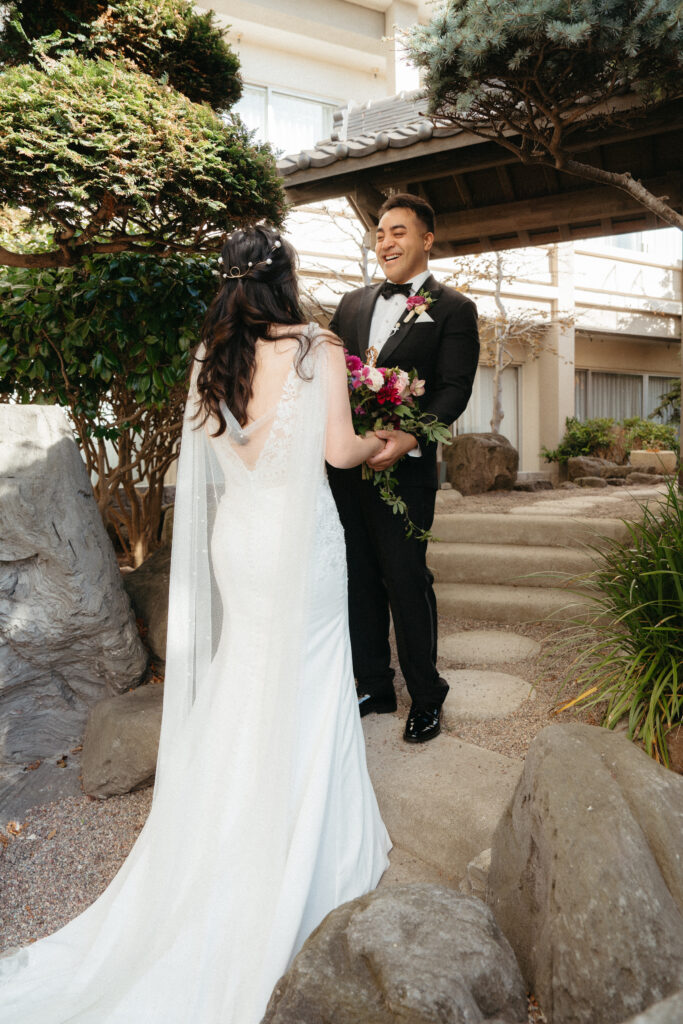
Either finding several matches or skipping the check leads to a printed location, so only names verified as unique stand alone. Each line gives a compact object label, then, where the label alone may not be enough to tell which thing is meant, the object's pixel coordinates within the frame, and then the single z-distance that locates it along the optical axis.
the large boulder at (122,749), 3.48
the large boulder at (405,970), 1.53
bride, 2.21
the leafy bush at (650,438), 14.19
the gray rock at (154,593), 4.14
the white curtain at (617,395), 16.92
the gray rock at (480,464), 9.94
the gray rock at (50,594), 3.53
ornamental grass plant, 2.80
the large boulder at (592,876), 1.62
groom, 3.14
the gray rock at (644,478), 11.43
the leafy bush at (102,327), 4.03
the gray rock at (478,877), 2.24
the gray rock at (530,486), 10.43
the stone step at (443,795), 2.60
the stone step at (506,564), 5.13
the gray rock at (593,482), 11.50
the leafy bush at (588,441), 14.45
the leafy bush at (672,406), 14.66
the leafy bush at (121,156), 3.00
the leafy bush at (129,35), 3.52
